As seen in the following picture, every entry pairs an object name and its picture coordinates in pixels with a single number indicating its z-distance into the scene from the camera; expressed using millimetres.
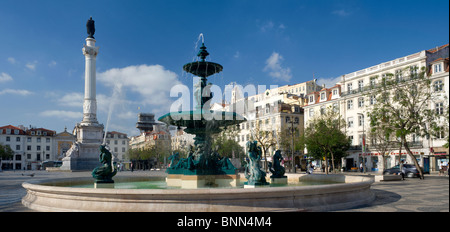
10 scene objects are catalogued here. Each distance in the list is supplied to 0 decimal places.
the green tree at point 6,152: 81238
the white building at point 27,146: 94500
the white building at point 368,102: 40781
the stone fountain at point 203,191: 8258
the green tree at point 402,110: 25109
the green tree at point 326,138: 37406
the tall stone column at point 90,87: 52312
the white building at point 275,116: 56294
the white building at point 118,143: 110750
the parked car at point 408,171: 28372
